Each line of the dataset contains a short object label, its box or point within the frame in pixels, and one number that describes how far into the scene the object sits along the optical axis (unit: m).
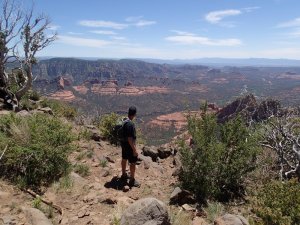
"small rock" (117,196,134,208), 6.52
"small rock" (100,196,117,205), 6.59
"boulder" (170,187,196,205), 7.05
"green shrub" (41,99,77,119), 15.62
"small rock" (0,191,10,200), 6.04
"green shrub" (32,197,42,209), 5.83
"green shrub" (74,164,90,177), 8.20
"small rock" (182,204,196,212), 6.63
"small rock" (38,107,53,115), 14.32
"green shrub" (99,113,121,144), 11.91
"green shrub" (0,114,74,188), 6.86
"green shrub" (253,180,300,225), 4.62
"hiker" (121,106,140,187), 7.60
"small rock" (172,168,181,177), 8.78
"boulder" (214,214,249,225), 5.49
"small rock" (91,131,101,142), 11.65
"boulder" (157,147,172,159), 11.51
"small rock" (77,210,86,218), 6.03
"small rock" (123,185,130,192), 7.51
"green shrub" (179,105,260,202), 7.50
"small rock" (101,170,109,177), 8.39
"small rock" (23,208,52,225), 5.25
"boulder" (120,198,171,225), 5.27
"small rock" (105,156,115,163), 9.63
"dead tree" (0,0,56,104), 14.69
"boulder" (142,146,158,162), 11.01
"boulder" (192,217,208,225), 6.13
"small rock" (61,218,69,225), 5.73
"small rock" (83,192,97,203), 6.69
